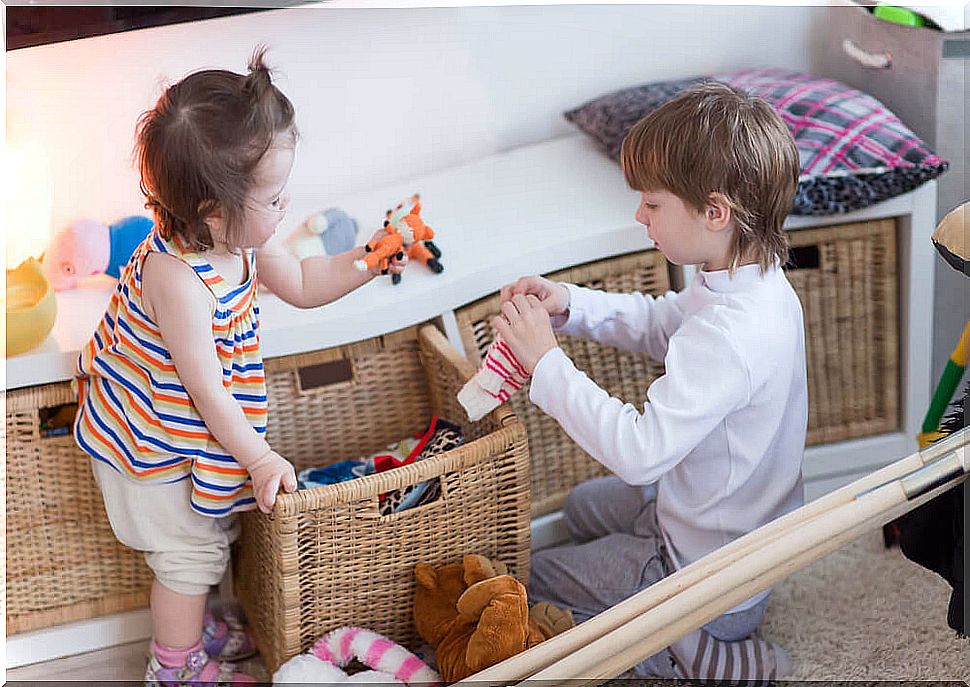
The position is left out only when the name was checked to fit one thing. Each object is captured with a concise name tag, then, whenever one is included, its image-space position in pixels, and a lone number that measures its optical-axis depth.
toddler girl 1.20
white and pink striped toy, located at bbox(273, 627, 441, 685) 1.35
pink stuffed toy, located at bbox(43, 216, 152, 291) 1.56
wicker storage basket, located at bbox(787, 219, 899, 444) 1.73
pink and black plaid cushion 1.67
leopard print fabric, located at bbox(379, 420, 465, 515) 1.37
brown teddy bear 1.26
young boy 1.26
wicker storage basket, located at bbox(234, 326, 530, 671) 1.32
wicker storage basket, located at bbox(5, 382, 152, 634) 1.44
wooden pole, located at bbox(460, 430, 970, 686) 0.98
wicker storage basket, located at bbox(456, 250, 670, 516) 1.61
